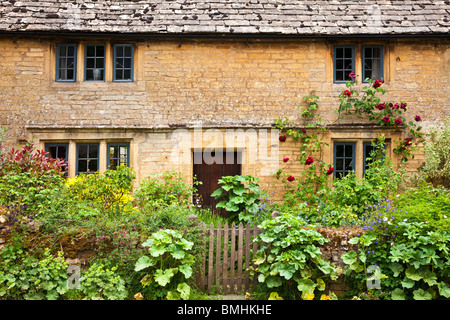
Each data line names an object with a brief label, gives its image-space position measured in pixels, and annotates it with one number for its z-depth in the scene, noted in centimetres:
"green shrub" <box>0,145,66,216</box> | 650
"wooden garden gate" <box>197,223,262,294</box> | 651
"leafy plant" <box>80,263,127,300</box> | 580
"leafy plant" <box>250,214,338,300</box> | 584
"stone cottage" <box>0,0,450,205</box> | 1030
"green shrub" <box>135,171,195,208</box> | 941
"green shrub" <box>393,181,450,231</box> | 588
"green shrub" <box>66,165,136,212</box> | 806
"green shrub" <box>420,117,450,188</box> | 965
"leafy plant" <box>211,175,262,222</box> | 781
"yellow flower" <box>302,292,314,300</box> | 575
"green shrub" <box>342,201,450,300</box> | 569
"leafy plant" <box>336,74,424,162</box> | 1021
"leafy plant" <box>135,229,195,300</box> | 576
